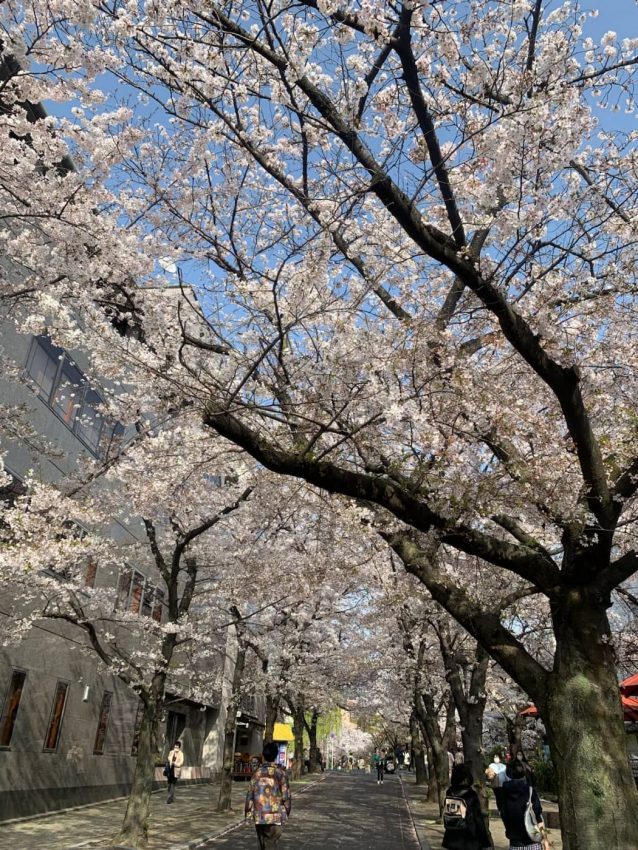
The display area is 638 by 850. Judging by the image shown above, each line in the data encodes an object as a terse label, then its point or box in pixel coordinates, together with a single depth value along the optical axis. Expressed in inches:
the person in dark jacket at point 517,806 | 271.6
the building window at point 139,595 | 795.4
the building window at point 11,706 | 518.9
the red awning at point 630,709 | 591.2
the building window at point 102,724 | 727.1
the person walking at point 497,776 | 280.7
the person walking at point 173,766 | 789.2
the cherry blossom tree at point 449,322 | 231.6
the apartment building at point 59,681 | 525.7
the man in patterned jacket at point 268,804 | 355.6
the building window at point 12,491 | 519.8
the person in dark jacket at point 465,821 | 309.4
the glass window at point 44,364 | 562.6
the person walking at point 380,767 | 1640.0
